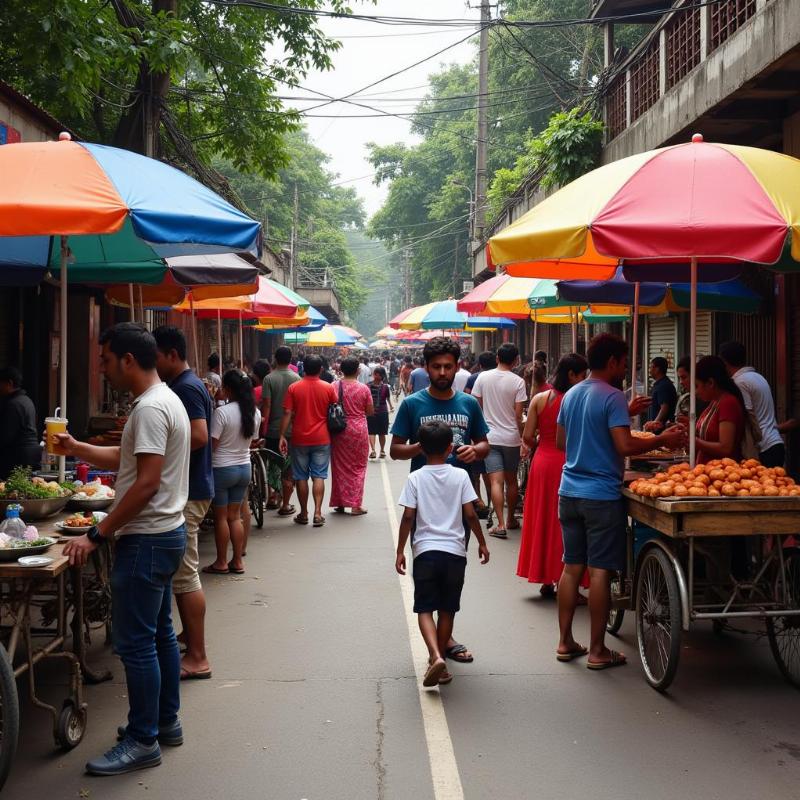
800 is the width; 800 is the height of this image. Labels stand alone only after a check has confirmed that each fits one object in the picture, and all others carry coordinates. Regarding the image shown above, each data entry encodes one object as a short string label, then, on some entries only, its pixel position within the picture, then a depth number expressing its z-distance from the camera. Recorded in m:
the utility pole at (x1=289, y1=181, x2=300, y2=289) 44.34
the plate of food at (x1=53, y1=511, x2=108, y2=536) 5.48
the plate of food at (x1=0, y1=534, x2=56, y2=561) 4.74
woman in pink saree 12.40
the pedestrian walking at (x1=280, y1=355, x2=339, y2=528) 12.02
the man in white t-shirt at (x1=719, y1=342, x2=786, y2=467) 8.86
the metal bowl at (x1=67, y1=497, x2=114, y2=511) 6.08
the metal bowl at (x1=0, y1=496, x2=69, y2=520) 5.68
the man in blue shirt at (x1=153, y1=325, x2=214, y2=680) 5.82
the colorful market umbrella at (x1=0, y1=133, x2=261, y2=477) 5.52
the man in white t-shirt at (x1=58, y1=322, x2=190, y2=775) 4.49
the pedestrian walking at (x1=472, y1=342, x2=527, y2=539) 11.33
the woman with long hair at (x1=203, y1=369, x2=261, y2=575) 8.83
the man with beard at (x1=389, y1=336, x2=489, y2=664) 6.21
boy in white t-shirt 5.82
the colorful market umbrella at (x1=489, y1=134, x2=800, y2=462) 5.79
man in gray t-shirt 12.71
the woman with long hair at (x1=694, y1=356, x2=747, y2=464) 6.84
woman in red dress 7.82
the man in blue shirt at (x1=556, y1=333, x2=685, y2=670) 6.19
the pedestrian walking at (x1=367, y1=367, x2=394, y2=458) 19.12
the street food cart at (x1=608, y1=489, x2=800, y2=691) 5.64
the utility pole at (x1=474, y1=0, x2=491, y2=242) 28.97
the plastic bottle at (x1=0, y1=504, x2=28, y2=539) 5.06
